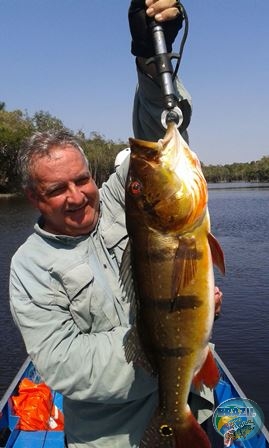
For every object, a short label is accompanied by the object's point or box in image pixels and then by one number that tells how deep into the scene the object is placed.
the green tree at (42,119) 95.26
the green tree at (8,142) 71.77
